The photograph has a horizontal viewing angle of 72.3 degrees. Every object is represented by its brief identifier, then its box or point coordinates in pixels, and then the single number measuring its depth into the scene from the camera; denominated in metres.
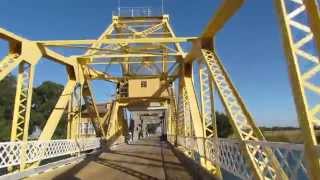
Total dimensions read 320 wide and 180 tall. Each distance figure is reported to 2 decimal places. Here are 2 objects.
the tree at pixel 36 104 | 29.30
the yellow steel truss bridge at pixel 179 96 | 3.24
